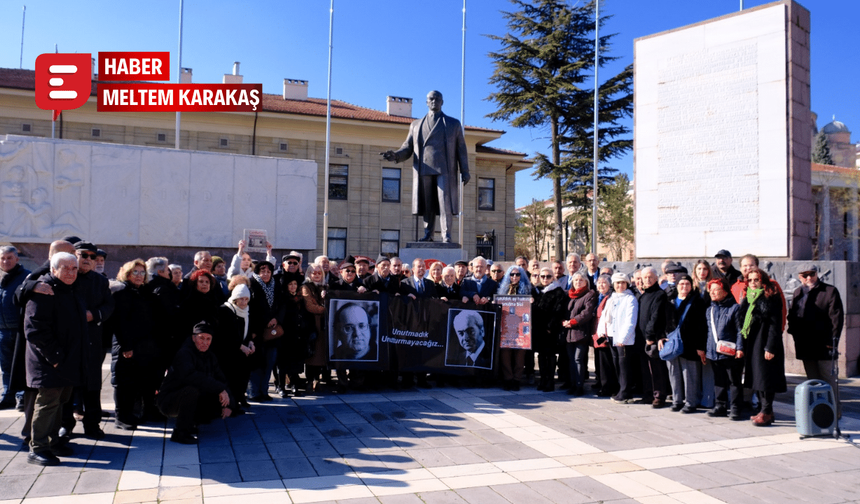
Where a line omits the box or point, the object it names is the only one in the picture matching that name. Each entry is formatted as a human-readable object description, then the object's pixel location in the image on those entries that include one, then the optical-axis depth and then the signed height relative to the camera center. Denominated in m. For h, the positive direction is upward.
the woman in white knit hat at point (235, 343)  7.05 -0.86
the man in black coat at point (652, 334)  7.81 -0.75
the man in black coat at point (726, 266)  8.22 +0.11
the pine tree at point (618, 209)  35.52 +3.67
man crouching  5.93 -1.21
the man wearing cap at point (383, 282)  8.92 -0.18
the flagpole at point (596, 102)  25.03 +6.99
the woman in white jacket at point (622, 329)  8.13 -0.73
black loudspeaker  6.29 -1.34
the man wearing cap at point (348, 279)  8.86 -0.14
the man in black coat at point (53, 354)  5.21 -0.76
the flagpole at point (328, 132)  26.94 +6.10
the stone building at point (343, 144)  30.98 +6.66
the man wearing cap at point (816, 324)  7.06 -0.55
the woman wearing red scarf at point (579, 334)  8.66 -0.86
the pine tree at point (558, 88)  31.72 +9.31
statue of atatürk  11.88 +2.13
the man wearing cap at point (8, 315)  7.02 -0.58
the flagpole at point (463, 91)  27.86 +8.02
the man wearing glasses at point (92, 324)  5.98 -0.58
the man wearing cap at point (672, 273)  8.31 +0.01
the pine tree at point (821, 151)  70.50 +14.10
